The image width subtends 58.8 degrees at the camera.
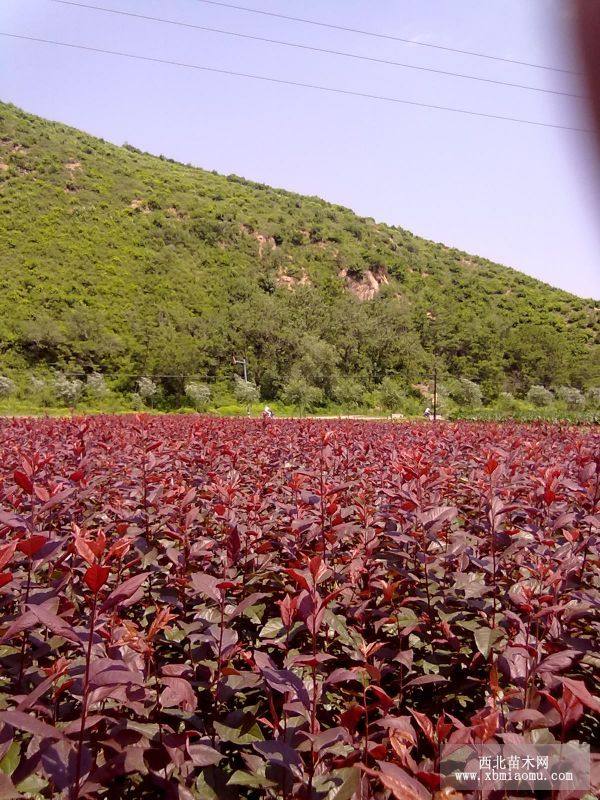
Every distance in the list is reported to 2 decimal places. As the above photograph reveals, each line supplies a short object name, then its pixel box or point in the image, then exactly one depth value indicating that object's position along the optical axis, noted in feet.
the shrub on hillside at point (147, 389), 146.51
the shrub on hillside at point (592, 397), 171.78
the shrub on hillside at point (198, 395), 144.36
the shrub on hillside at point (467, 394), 176.04
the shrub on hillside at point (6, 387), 115.55
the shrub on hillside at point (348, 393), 164.96
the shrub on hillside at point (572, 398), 170.30
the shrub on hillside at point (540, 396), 177.68
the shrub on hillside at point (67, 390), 127.60
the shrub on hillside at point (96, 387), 140.46
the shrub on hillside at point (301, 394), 145.69
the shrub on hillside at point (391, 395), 160.45
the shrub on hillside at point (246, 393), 145.48
